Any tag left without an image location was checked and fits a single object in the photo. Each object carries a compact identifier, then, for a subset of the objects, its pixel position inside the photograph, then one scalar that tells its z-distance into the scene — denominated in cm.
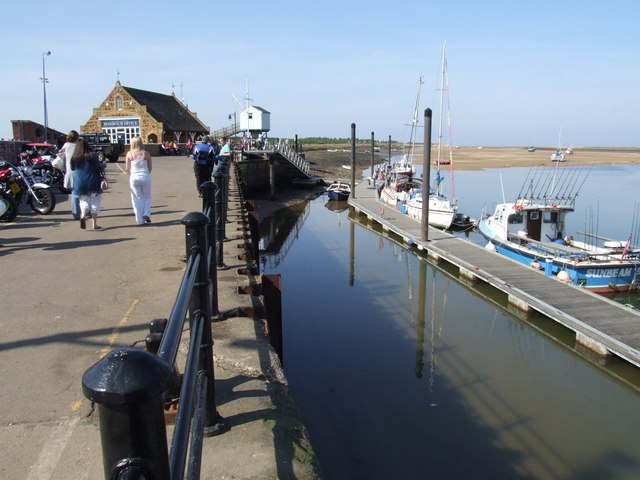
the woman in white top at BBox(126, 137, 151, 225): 1028
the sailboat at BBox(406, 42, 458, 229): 2600
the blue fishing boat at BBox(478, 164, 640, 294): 1553
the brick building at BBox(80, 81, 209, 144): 4856
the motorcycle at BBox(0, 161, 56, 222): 1190
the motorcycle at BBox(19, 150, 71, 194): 1606
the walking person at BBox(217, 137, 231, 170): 1984
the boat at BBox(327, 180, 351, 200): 3969
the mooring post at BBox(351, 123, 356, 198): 3512
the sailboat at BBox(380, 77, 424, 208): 3195
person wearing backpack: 1434
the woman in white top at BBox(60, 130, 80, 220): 1069
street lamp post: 3266
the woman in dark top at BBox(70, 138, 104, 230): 990
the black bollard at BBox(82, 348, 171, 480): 109
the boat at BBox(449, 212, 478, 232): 2800
